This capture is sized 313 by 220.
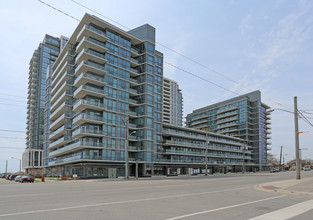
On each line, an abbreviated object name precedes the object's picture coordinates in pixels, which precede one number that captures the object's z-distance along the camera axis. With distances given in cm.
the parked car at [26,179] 4500
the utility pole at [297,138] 3148
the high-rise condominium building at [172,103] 15940
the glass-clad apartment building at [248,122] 12725
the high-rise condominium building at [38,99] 11500
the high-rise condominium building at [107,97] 5925
